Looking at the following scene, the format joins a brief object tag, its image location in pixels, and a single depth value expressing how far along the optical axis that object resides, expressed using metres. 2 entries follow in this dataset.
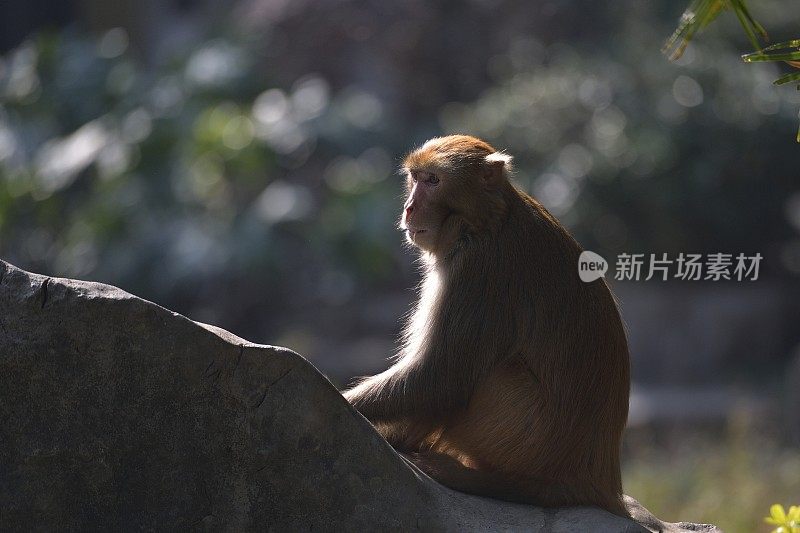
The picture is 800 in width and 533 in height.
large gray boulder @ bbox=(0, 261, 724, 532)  6.52
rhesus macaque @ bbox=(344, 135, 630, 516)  7.89
